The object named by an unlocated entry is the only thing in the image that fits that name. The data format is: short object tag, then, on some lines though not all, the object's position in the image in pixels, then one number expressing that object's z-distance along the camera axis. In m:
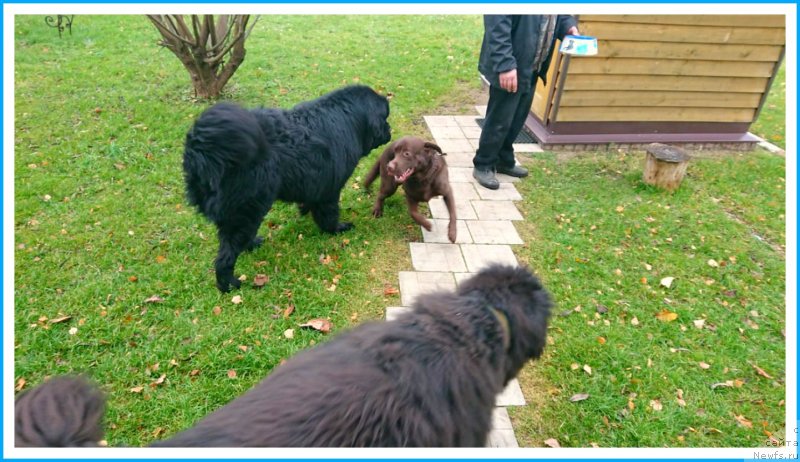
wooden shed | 5.65
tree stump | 4.97
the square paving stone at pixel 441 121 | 6.45
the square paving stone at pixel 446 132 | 6.11
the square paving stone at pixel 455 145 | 5.86
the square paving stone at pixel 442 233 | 4.22
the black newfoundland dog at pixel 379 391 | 1.47
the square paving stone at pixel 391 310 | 3.33
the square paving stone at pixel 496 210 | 4.61
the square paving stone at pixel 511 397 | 2.76
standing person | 4.19
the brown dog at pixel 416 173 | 3.85
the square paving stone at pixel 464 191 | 4.91
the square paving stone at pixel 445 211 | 4.59
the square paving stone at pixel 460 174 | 5.23
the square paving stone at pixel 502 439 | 2.54
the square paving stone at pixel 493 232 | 4.25
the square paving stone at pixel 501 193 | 4.92
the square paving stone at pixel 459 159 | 5.55
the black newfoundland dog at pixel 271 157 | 2.79
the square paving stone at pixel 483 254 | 3.94
